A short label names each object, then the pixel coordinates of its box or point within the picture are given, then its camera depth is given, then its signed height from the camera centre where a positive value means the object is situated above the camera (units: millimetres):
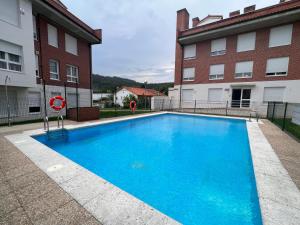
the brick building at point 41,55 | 8398 +3188
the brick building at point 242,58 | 13539 +4754
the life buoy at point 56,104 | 6679 -282
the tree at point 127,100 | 27994 -268
